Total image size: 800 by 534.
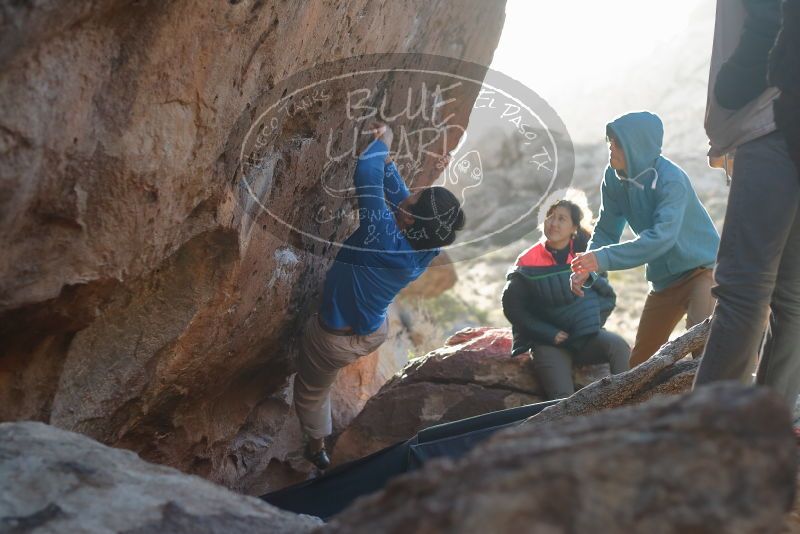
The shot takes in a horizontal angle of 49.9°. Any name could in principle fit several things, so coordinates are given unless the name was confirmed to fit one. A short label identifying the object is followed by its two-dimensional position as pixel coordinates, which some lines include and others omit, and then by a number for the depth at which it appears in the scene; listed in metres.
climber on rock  4.73
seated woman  5.23
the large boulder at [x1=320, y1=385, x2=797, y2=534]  1.38
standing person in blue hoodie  4.49
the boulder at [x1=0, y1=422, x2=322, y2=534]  2.04
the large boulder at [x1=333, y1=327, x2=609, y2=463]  5.52
